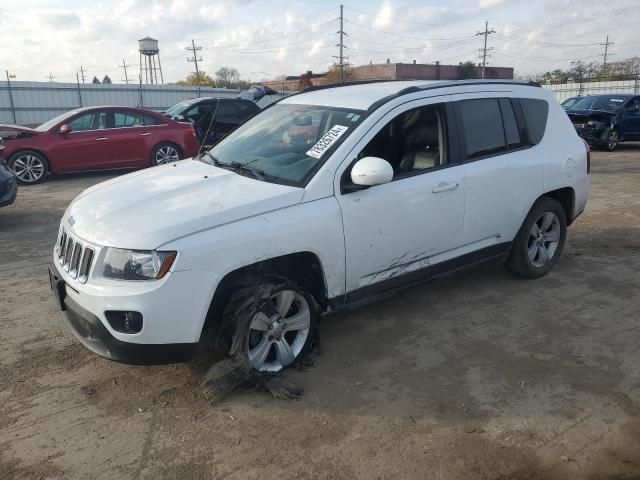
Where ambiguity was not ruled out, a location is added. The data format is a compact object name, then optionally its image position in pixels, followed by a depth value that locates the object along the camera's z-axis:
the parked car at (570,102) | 17.33
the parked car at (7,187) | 7.31
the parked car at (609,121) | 15.72
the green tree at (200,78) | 68.04
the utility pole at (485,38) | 66.75
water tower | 55.56
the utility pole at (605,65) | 56.07
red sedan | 10.45
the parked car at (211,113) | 13.52
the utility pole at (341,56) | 60.65
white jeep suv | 3.01
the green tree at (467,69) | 54.97
